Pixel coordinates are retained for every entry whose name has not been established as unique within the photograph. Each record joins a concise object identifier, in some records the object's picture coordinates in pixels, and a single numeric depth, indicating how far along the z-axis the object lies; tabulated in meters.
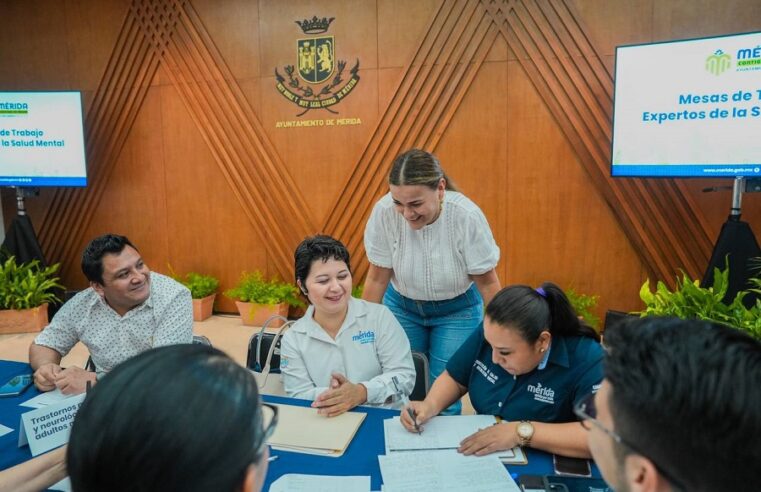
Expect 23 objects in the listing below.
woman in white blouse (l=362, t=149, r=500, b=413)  2.30
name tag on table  1.45
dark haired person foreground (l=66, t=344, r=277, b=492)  0.58
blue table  1.33
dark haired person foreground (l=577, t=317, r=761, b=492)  0.65
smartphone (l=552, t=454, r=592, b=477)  1.31
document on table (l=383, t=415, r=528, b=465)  1.41
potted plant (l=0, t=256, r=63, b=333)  4.92
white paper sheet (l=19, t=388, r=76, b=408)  1.79
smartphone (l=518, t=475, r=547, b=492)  1.22
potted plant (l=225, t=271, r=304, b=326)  4.98
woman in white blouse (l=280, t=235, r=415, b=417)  1.99
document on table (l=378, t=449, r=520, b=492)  1.24
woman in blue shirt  1.59
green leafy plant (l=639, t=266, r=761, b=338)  2.65
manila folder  1.45
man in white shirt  2.14
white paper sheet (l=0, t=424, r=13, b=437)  1.58
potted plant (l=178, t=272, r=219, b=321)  5.18
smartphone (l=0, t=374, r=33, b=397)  1.86
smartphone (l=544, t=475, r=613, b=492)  1.19
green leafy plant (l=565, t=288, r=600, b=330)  4.29
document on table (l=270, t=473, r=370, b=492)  1.24
